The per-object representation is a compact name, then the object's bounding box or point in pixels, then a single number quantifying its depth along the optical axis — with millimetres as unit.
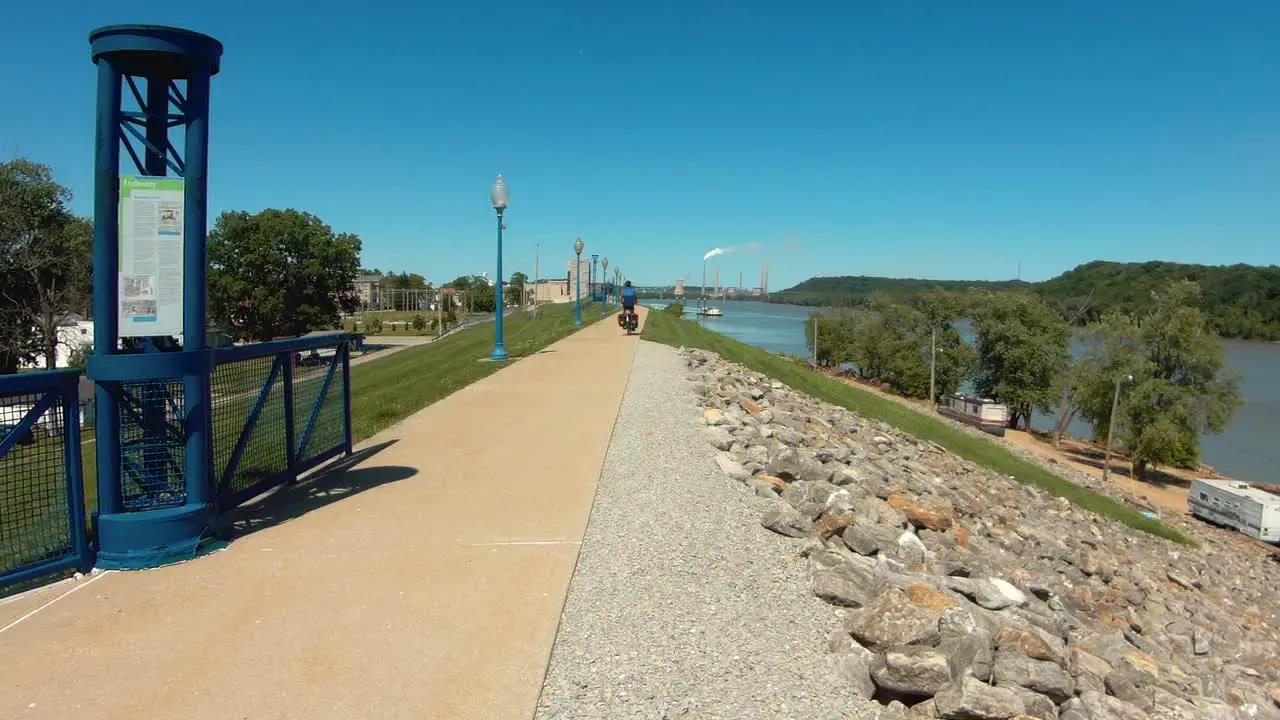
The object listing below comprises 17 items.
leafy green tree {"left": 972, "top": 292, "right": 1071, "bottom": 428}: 47969
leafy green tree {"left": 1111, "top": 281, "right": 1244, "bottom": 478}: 32031
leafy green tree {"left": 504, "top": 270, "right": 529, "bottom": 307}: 119825
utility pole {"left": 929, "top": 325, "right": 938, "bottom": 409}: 53719
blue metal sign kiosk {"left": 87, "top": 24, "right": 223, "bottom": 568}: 4652
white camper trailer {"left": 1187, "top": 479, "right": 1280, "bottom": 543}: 21406
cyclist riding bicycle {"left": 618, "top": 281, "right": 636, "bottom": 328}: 23766
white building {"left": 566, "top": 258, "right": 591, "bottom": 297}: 48903
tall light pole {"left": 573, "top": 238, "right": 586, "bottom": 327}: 25531
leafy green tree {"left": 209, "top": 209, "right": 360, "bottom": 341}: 51375
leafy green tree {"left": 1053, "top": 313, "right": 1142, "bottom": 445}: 34688
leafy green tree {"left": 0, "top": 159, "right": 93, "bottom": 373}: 30062
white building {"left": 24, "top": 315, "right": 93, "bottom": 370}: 34688
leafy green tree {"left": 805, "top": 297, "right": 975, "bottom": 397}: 56406
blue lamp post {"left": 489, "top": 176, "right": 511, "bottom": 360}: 15953
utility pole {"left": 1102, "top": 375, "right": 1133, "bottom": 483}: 31445
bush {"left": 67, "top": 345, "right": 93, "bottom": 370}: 32875
